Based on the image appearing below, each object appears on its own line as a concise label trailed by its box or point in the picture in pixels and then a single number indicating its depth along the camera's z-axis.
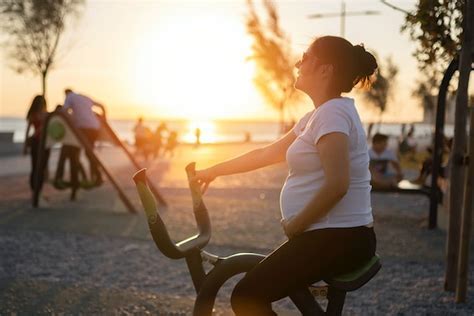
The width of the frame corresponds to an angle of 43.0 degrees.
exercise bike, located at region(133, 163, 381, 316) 2.46
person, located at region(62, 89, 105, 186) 9.59
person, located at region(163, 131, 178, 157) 25.73
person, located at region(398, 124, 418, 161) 23.94
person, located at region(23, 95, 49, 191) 10.03
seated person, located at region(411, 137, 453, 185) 8.88
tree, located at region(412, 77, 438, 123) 41.28
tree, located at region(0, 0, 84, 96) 23.91
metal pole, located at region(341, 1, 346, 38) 32.06
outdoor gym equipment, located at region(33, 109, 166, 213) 9.30
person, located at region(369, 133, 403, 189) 8.80
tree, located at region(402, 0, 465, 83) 5.13
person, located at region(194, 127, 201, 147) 35.00
